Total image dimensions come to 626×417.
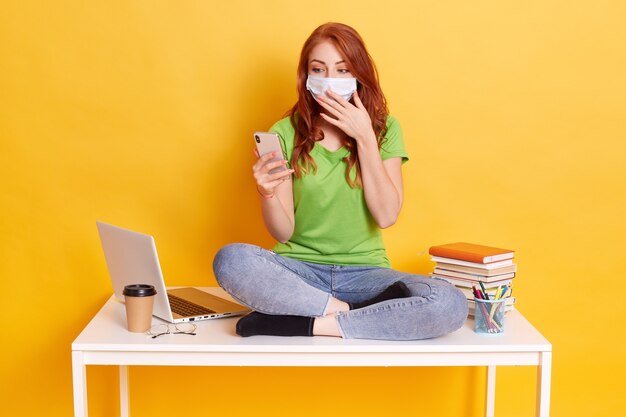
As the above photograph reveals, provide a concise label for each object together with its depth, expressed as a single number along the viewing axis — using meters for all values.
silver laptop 2.03
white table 1.90
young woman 1.96
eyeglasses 2.00
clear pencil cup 2.02
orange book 2.17
